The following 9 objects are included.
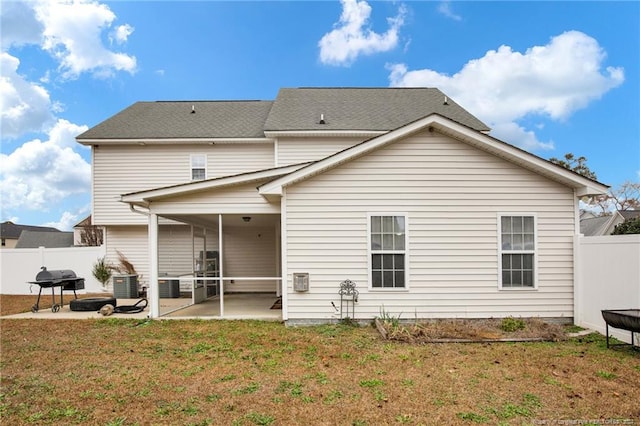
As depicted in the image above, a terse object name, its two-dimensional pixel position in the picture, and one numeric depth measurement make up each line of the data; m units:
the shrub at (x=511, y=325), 7.26
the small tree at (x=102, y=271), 14.43
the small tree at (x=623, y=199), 36.12
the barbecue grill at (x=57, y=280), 9.84
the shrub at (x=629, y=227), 14.65
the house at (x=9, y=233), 49.22
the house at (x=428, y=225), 7.95
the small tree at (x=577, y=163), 36.25
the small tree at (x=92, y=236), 27.89
